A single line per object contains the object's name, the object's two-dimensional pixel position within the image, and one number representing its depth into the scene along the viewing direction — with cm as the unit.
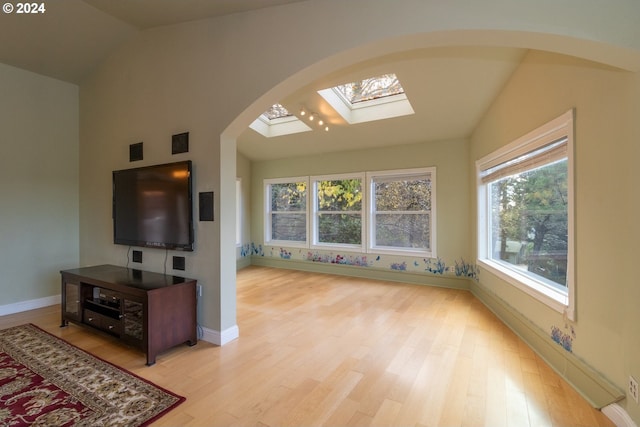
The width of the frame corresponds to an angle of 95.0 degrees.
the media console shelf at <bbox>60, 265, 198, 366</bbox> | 237
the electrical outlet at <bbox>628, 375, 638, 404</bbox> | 156
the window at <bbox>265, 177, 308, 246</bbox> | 604
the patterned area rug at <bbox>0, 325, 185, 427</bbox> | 171
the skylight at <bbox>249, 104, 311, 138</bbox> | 498
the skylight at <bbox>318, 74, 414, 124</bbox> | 395
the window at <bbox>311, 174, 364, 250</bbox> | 541
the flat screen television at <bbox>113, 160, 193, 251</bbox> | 285
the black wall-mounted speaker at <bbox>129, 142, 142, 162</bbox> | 331
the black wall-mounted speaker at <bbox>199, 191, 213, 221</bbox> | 275
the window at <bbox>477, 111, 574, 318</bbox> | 224
